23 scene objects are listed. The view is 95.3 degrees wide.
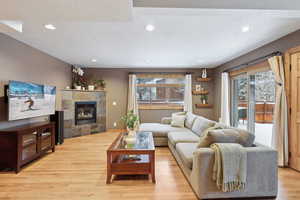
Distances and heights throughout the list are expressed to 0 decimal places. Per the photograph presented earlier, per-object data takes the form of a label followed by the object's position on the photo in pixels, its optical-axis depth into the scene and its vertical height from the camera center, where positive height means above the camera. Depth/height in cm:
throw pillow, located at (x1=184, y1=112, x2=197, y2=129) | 362 -53
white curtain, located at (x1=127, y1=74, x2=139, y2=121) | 518 +26
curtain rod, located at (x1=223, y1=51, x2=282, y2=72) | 268 +95
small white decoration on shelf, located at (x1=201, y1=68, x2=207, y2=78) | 524 +106
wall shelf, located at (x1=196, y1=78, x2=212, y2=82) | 529 +85
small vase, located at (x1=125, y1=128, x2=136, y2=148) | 236 -71
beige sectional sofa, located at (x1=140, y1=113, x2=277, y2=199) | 165 -89
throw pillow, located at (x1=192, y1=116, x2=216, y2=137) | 285 -53
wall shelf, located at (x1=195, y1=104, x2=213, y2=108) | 534 -16
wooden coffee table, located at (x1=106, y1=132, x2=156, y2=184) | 205 -97
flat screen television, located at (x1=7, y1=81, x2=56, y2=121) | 244 +1
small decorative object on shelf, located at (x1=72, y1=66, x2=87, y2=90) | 487 +85
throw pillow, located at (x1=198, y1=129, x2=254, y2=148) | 178 -48
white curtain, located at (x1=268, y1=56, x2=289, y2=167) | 251 -30
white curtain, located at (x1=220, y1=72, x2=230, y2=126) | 434 +6
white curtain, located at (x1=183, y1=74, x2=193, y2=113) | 520 +23
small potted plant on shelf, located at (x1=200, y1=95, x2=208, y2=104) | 536 +10
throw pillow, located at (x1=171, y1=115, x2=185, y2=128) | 392 -58
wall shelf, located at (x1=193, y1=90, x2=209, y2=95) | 534 +35
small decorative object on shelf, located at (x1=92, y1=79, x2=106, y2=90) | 512 +64
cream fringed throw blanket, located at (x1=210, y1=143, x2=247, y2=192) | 158 -79
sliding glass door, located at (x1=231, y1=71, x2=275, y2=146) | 311 -5
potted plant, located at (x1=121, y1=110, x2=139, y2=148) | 264 -47
